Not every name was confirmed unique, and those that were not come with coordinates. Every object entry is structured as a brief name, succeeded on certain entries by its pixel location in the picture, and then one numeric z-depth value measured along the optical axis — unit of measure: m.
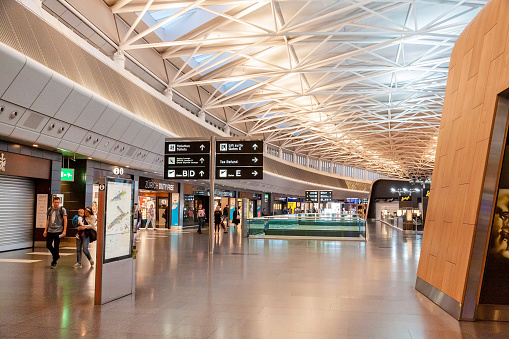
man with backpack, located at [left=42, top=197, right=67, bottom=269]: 11.95
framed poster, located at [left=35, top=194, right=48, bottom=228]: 18.06
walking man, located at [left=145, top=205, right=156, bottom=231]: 31.31
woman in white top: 11.80
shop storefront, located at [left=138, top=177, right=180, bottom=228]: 32.22
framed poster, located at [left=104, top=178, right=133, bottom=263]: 7.78
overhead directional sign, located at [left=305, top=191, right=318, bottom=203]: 47.58
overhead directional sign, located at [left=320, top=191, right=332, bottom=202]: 48.49
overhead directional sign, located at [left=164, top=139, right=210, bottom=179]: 16.77
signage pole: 16.56
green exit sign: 19.36
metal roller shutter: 16.42
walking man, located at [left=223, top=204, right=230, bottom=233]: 32.15
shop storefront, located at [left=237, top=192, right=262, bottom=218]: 48.17
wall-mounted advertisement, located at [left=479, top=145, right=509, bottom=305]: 6.73
